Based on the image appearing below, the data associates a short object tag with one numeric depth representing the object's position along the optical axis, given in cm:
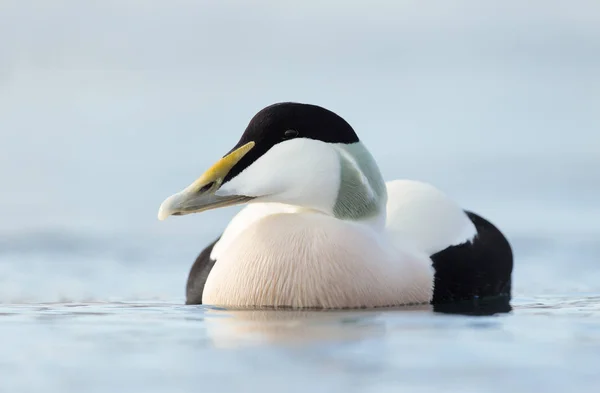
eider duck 1157
